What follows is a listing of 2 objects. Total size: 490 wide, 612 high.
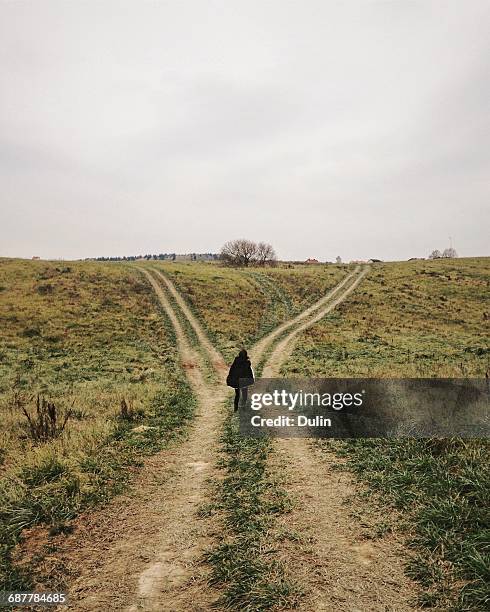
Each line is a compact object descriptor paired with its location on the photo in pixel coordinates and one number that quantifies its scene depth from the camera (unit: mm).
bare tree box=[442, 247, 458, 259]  141550
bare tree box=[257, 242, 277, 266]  84938
